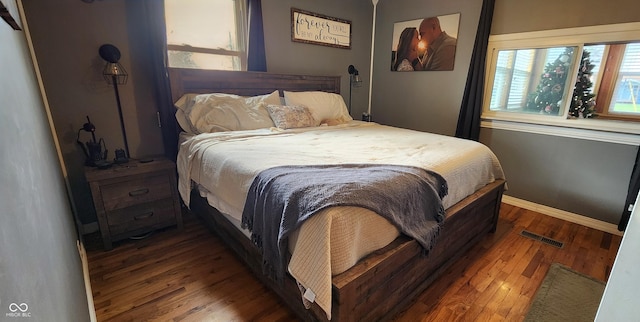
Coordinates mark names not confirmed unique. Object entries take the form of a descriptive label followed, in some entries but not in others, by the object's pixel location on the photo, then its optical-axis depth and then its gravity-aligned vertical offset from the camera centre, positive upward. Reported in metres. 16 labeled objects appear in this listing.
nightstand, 1.95 -0.81
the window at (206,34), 2.60 +0.50
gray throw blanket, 1.20 -0.50
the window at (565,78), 2.41 +0.10
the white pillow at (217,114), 2.38 -0.24
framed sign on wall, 3.29 +0.70
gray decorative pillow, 2.63 -0.28
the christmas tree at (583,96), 2.68 -0.07
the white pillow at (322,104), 2.96 -0.19
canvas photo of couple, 3.23 +0.52
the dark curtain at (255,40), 2.86 +0.47
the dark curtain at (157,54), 2.13 +0.25
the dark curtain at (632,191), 2.22 -0.80
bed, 1.17 -0.75
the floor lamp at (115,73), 2.07 +0.09
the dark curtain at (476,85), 2.87 +0.03
